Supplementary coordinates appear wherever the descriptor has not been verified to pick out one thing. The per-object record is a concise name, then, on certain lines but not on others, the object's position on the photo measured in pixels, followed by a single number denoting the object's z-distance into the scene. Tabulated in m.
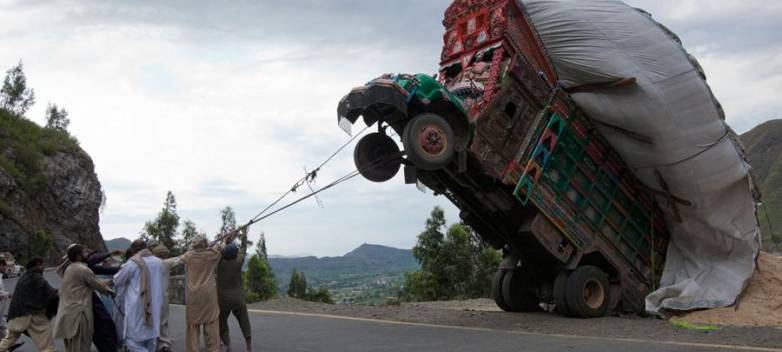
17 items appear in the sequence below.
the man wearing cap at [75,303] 7.68
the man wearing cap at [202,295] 7.89
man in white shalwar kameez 7.97
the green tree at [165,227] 61.75
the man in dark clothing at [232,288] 8.43
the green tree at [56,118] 77.48
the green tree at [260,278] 47.46
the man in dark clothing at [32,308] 8.24
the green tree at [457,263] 32.78
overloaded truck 10.31
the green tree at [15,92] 67.12
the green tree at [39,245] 43.31
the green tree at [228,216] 65.89
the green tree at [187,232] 61.69
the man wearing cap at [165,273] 8.38
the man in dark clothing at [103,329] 8.06
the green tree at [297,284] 48.64
